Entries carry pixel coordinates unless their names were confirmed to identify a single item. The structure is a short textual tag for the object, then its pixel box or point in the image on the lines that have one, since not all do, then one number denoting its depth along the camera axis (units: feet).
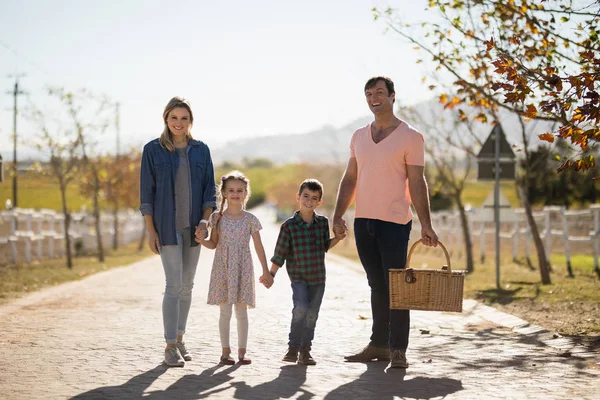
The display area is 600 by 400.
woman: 25.34
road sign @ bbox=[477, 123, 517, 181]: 53.62
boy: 25.72
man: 25.11
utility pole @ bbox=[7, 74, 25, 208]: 98.33
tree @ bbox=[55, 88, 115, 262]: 97.71
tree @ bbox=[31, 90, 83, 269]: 92.02
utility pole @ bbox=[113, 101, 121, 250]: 112.20
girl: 25.54
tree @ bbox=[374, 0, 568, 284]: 42.93
